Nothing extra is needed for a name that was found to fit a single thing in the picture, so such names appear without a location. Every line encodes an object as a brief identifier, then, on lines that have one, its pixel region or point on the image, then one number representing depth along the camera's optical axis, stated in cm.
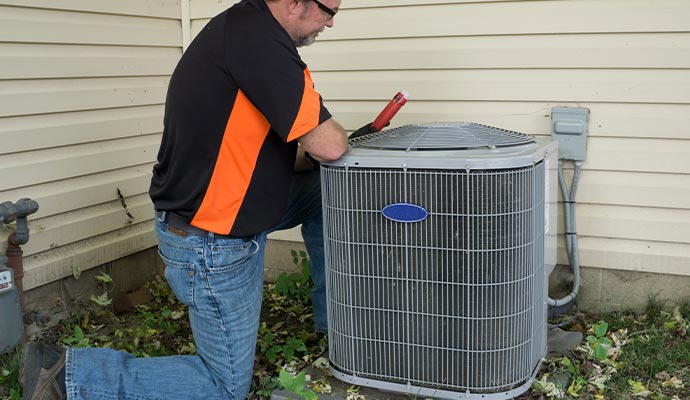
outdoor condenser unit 244
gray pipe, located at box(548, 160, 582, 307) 350
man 239
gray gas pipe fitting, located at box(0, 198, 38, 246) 313
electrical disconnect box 342
